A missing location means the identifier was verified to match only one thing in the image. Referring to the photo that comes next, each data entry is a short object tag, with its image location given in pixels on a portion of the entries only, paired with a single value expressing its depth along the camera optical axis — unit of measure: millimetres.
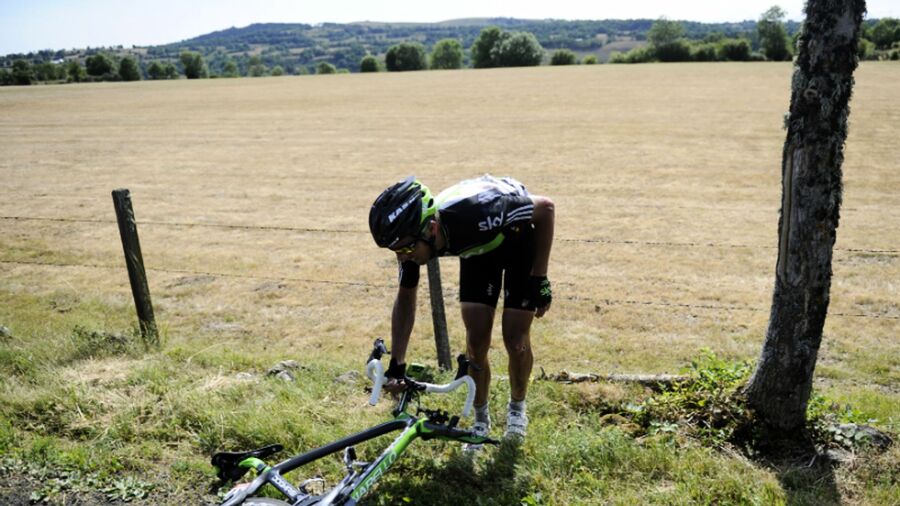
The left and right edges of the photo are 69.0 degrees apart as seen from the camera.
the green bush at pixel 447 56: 124562
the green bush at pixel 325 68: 115375
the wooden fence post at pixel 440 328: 5887
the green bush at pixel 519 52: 105688
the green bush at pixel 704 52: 91438
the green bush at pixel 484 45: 117312
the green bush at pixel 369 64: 122125
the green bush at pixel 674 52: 94312
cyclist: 3730
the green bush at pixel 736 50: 88250
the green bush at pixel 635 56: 97750
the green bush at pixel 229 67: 148375
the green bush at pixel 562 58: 99000
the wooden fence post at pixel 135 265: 6398
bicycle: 3203
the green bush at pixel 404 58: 117938
